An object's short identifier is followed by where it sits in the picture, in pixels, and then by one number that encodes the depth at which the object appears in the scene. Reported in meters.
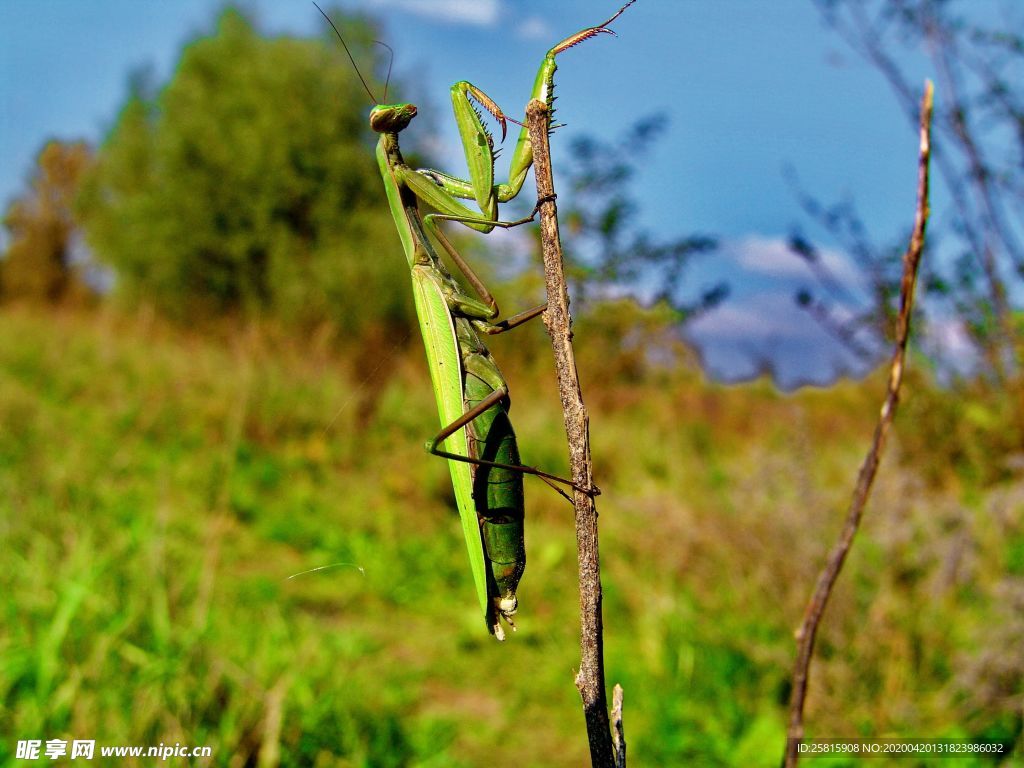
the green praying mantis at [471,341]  0.17
